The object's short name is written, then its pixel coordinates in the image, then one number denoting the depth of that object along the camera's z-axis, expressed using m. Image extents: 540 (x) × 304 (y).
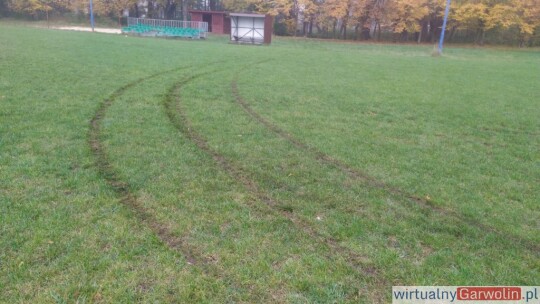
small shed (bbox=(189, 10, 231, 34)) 46.16
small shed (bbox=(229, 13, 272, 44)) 33.12
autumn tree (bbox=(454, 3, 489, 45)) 40.84
